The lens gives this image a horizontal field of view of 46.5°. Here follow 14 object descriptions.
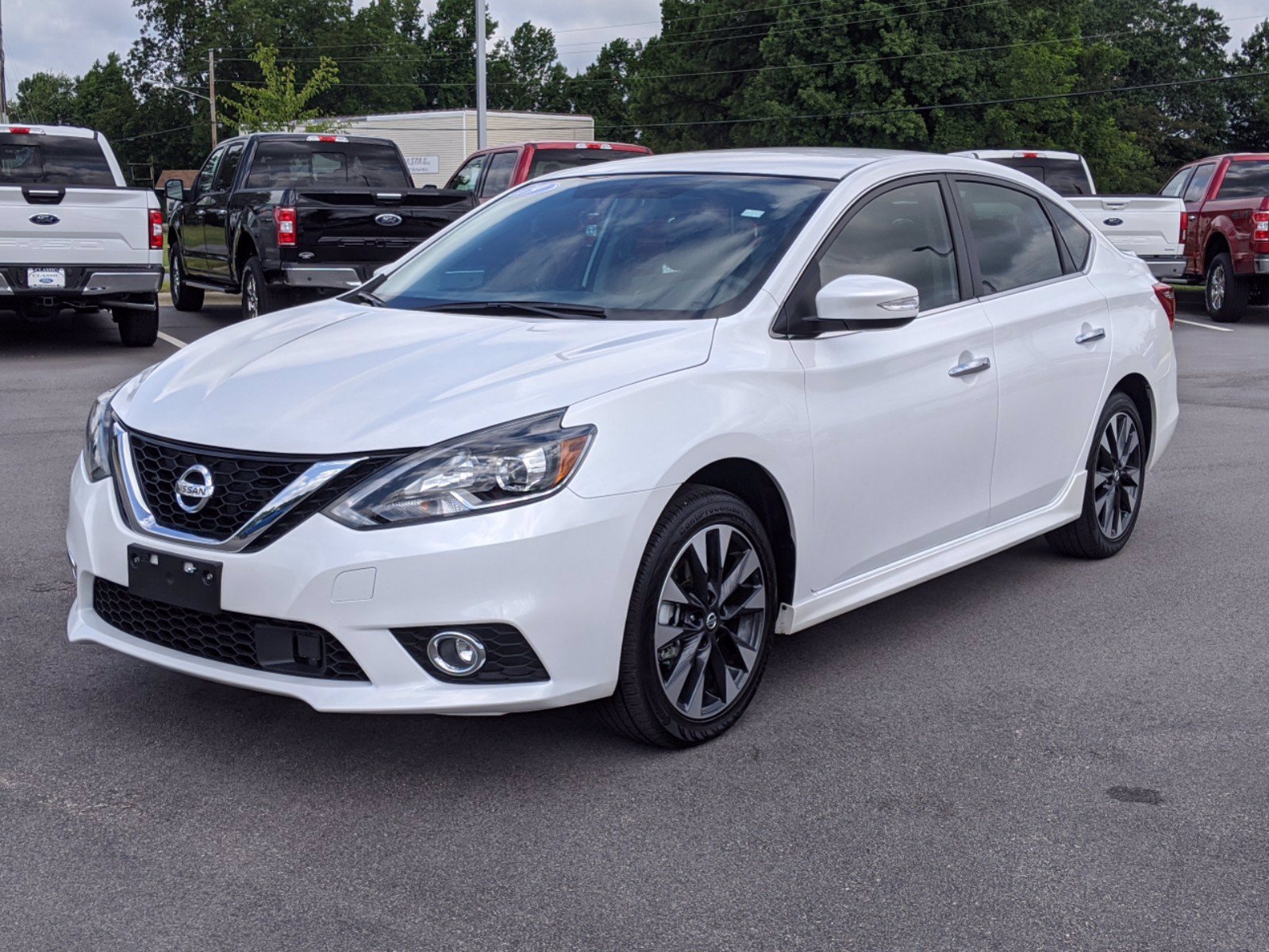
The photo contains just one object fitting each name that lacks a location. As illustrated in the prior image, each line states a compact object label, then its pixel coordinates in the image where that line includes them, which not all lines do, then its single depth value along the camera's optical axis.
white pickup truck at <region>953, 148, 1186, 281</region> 16.23
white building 66.56
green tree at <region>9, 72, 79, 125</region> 131.96
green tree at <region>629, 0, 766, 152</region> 69.56
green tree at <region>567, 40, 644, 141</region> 110.69
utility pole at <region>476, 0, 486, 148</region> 24.95
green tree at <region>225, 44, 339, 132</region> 33.69
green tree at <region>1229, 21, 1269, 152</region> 83.06
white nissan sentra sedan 3.59
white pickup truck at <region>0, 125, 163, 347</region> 11.98
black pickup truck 12.72
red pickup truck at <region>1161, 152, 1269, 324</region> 17.41
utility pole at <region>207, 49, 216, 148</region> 73.89
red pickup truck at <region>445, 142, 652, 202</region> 16.59
